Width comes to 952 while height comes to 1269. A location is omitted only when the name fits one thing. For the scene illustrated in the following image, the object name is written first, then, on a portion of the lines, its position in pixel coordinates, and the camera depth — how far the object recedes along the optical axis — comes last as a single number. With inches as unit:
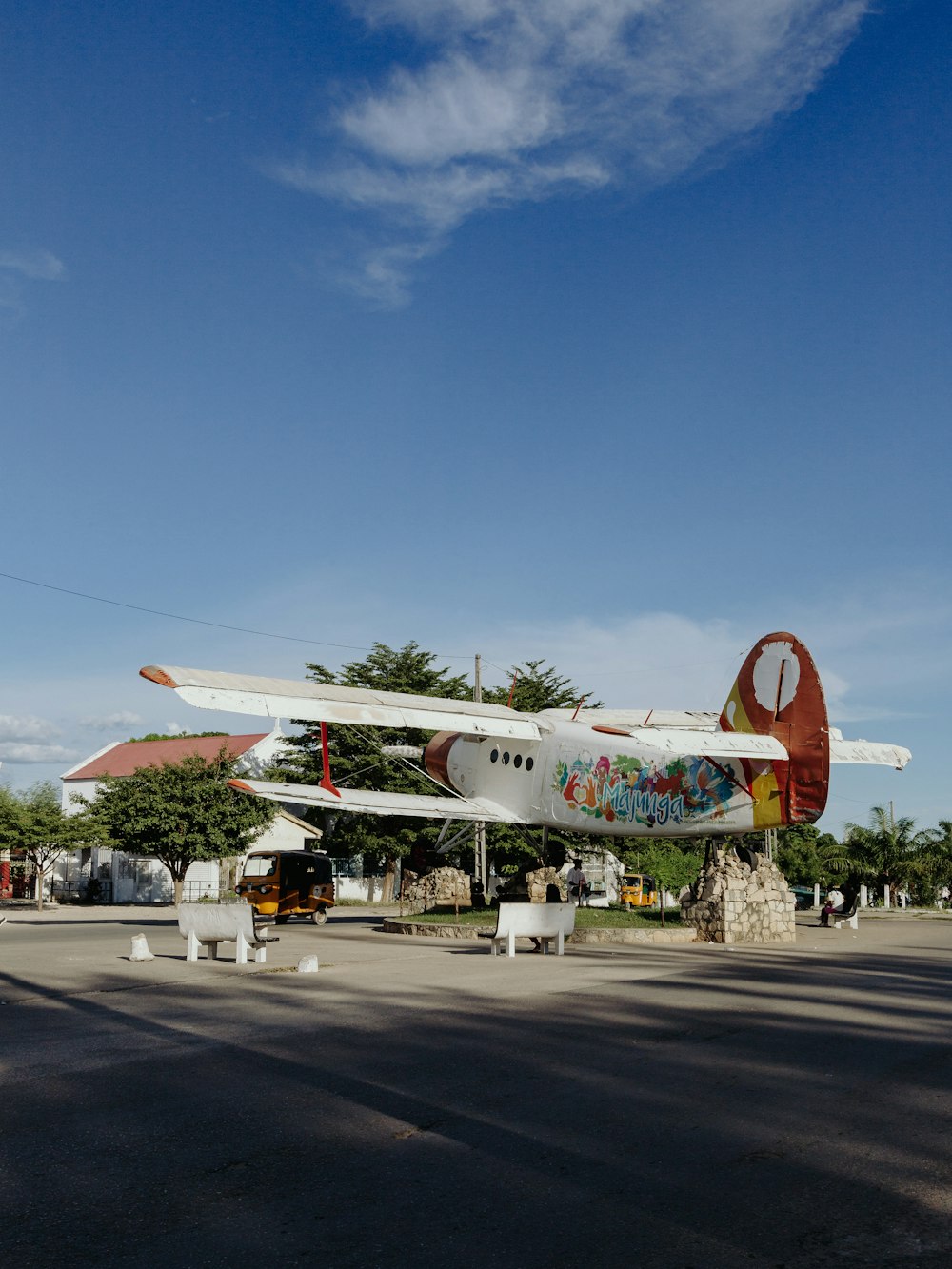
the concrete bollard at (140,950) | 735.7
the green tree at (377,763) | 1982.0
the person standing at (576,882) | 1263.5
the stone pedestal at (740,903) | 965.2
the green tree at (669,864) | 1310.3
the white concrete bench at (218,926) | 729.0
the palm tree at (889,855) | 2257.6
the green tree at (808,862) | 2278.5
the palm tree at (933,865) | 2221.9
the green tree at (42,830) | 1827.0
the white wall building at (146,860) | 2204.7
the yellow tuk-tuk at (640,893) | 2064.2
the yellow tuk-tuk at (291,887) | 1332.4
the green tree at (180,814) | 1833.2
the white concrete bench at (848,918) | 1411.2
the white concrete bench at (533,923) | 769.6
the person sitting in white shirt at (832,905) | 1443.9
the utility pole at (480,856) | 1406.3
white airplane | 800.9
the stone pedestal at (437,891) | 1370.6
